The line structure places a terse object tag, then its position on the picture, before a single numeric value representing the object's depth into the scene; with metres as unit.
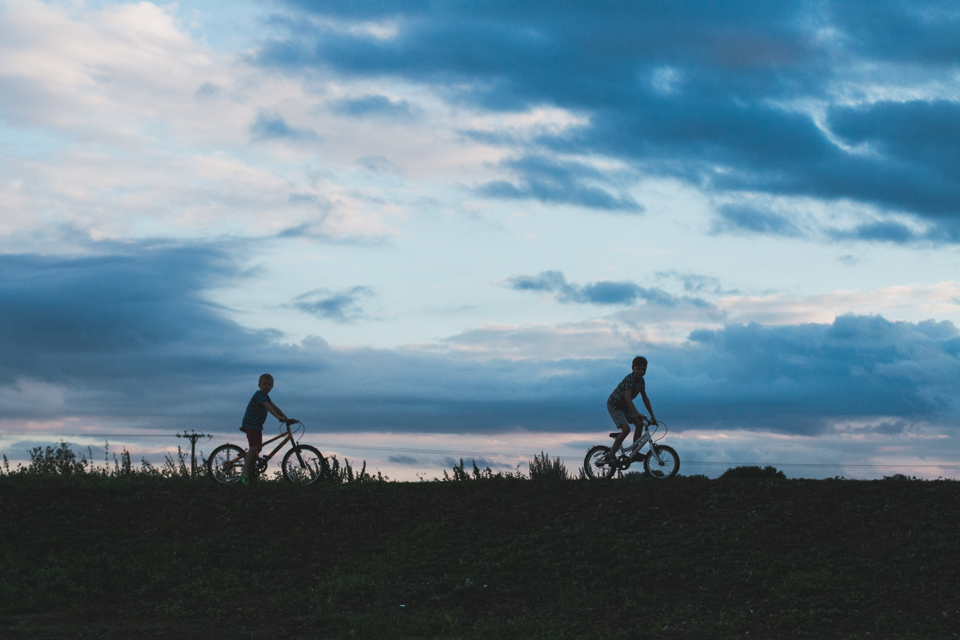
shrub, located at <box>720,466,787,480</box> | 23.02
